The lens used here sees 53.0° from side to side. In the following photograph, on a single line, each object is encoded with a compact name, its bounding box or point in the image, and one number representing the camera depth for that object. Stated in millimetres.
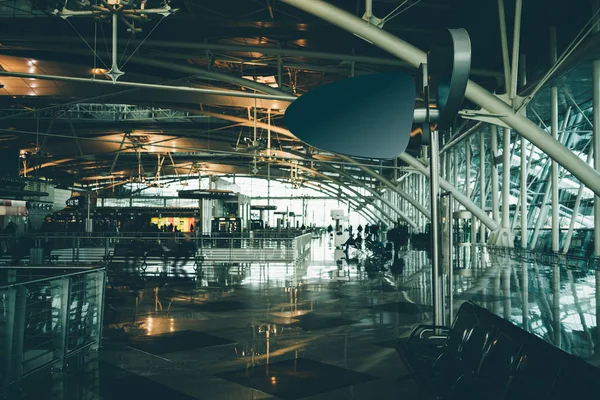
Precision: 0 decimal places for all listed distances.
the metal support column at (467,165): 37469
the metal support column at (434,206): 4875
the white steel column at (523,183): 27734
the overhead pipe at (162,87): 19641
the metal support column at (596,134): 19266
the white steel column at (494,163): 31156
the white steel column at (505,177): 28453
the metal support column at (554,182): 23938
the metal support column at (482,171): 35469
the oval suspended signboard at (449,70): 4012
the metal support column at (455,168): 42112
